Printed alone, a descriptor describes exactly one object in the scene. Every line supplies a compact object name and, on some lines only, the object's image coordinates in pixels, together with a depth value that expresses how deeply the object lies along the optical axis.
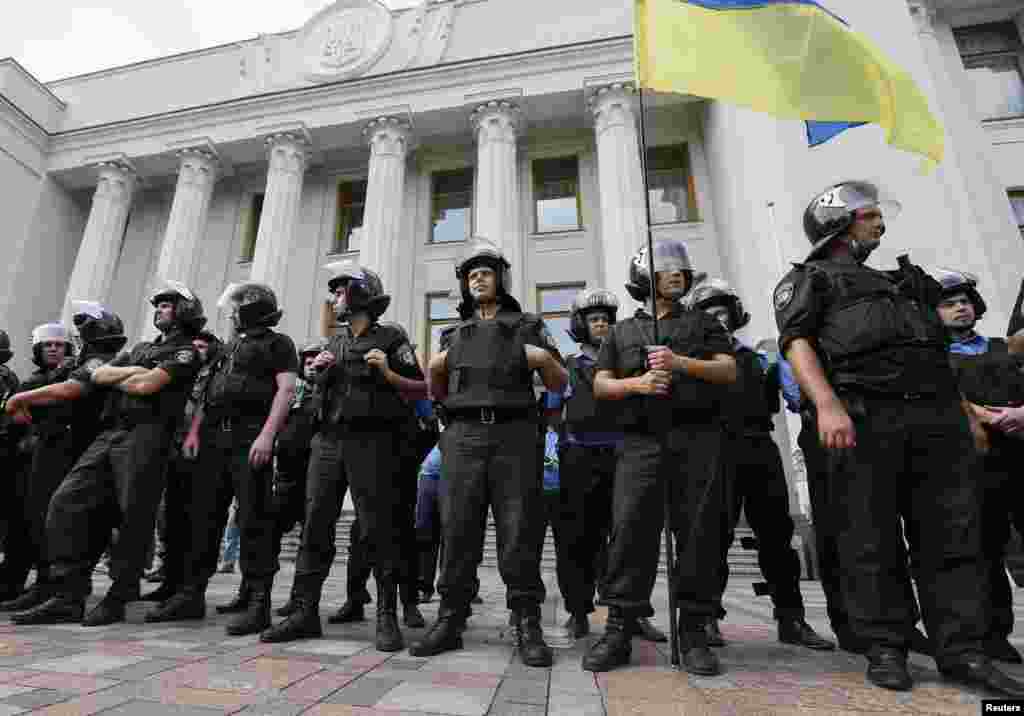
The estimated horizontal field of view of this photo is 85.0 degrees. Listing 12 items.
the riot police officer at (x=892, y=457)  2.09
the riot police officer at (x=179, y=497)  4.02
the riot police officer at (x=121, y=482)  3.34
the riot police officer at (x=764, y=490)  2.97
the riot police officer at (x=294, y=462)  4.23
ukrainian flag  2.60
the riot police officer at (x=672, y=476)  2.42
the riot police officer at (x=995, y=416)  2.76
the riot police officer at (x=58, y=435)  3.94
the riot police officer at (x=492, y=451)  2.60
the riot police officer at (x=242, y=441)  3.22
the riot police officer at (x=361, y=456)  2.88
